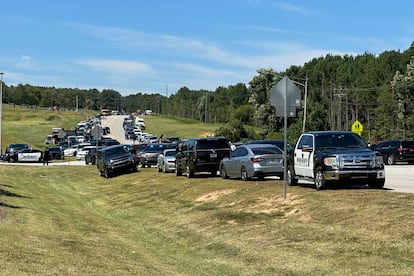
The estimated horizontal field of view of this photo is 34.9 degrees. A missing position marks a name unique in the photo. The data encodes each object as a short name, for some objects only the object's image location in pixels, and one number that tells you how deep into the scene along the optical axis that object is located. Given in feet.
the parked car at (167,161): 118.93
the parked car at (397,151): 140.15
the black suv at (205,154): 99.35
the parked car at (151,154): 147.95
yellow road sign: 176.14
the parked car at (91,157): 176.36
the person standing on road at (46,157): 180.75
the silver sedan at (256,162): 82.48
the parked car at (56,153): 218.18
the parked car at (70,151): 252.32
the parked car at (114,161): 127.85
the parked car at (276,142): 99.76
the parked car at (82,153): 220.41
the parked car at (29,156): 196.13
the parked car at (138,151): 152.64
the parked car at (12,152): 198.90
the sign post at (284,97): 60.95
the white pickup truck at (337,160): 61.05
